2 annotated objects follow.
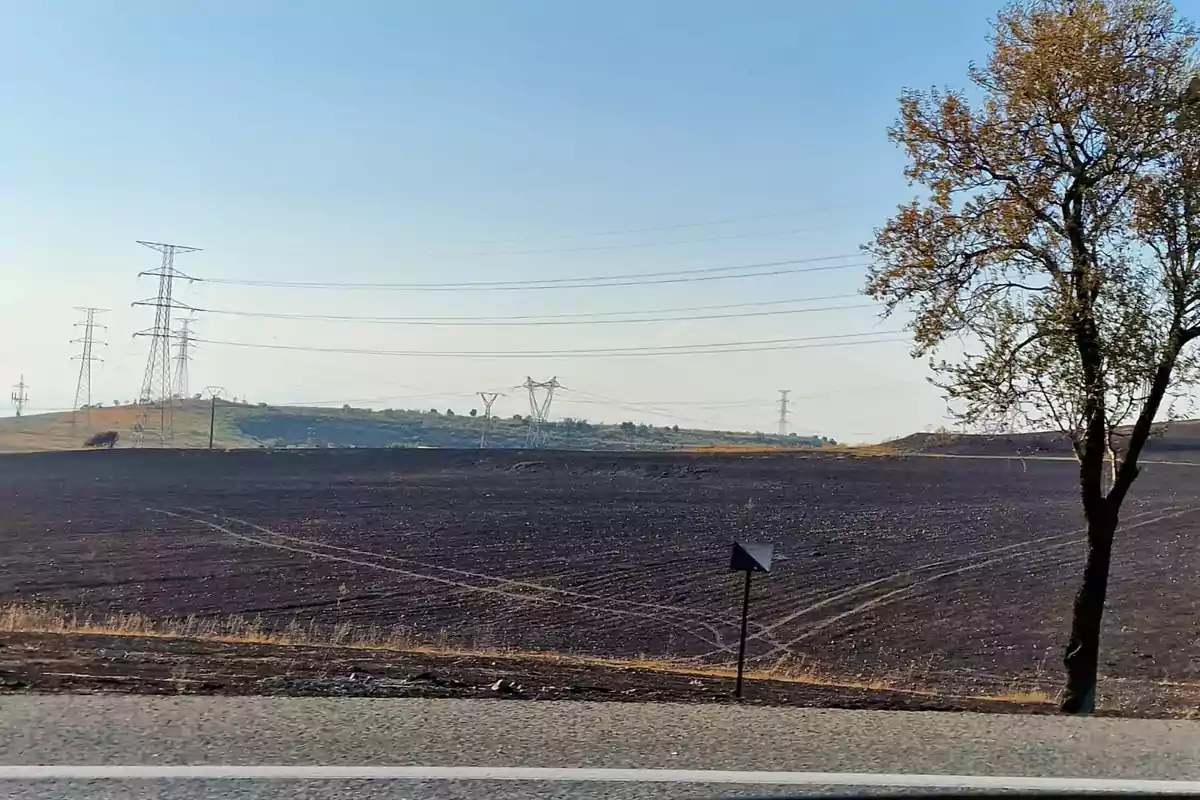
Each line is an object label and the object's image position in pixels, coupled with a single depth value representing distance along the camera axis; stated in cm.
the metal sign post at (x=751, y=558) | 1100
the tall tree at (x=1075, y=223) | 1166
